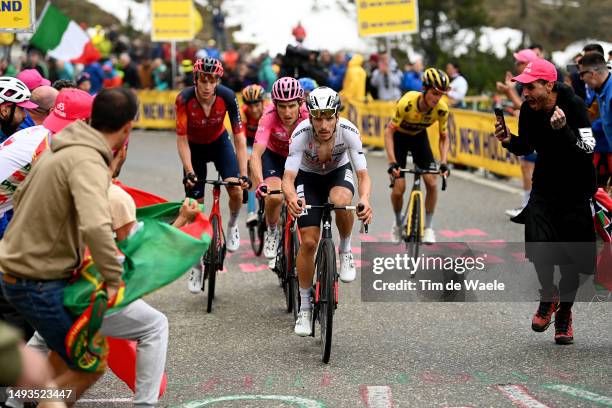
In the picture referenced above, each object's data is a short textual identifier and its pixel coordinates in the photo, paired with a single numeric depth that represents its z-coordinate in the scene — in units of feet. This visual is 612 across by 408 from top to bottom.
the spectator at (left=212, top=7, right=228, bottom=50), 118.21
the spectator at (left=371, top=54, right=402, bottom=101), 77.25
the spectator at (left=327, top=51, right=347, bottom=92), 81.46
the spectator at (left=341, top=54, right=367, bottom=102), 79.10
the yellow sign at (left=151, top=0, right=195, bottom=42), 95.50
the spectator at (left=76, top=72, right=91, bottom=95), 55.57
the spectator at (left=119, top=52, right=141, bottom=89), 100.10
